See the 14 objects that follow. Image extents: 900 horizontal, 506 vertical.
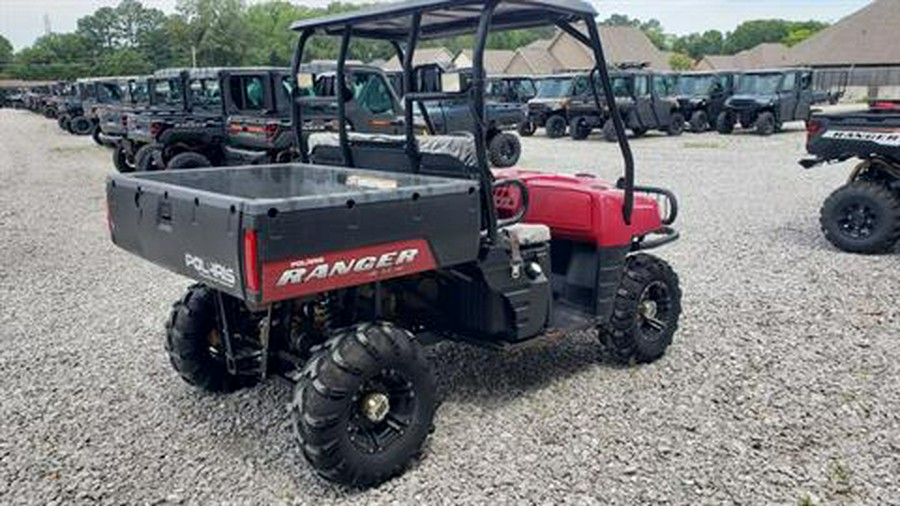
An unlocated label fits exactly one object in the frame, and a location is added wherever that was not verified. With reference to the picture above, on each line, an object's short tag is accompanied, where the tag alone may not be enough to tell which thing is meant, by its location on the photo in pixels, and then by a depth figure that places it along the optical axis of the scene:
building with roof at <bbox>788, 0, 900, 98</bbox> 44.88
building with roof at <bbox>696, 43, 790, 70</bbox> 70.69
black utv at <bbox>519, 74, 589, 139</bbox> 22.22
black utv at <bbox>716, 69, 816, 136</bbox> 22.33
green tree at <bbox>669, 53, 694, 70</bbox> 68.00
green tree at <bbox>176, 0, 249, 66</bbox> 76.31
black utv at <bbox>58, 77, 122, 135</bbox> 21.45
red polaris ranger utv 3.19
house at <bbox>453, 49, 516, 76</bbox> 60.47
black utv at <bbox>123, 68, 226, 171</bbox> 12.91
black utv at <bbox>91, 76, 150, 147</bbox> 16.64
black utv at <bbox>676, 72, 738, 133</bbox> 23.56
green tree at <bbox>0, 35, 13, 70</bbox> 105.44
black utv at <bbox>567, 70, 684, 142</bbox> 21.05
